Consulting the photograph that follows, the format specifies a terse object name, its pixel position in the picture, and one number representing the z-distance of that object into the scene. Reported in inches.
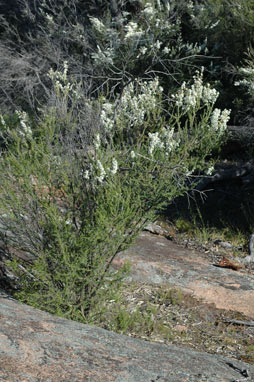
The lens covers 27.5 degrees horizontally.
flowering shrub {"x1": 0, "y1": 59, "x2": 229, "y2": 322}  170.4
